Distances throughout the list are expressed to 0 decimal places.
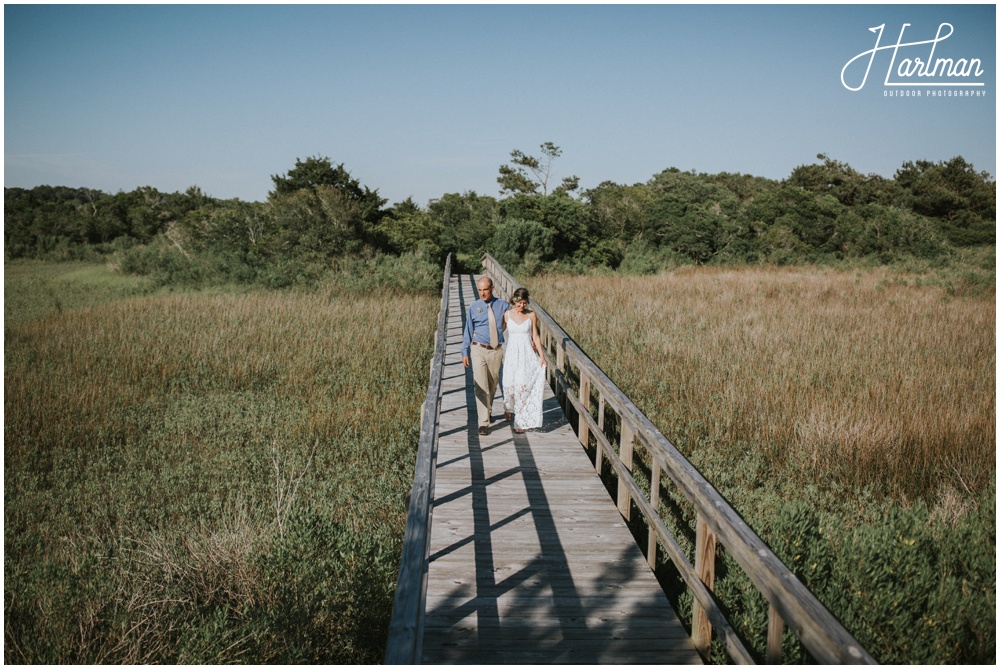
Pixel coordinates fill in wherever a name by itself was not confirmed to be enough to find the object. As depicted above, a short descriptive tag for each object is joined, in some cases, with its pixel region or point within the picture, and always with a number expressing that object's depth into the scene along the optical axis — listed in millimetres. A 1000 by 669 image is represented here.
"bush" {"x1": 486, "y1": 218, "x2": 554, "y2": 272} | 27973
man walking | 6473
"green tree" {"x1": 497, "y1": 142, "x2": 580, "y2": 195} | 56516
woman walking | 6305
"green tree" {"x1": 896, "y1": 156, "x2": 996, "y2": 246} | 34688
